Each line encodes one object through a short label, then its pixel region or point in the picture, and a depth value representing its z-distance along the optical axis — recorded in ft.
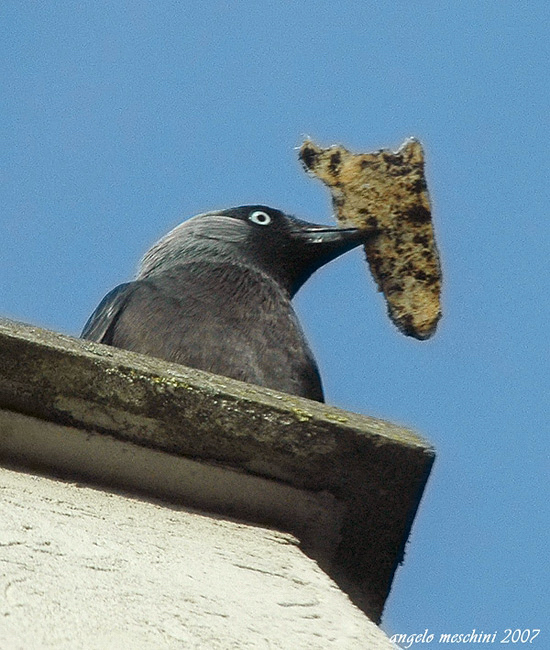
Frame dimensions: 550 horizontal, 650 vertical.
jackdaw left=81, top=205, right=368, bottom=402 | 33.65
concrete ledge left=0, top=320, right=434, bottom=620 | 18.71
